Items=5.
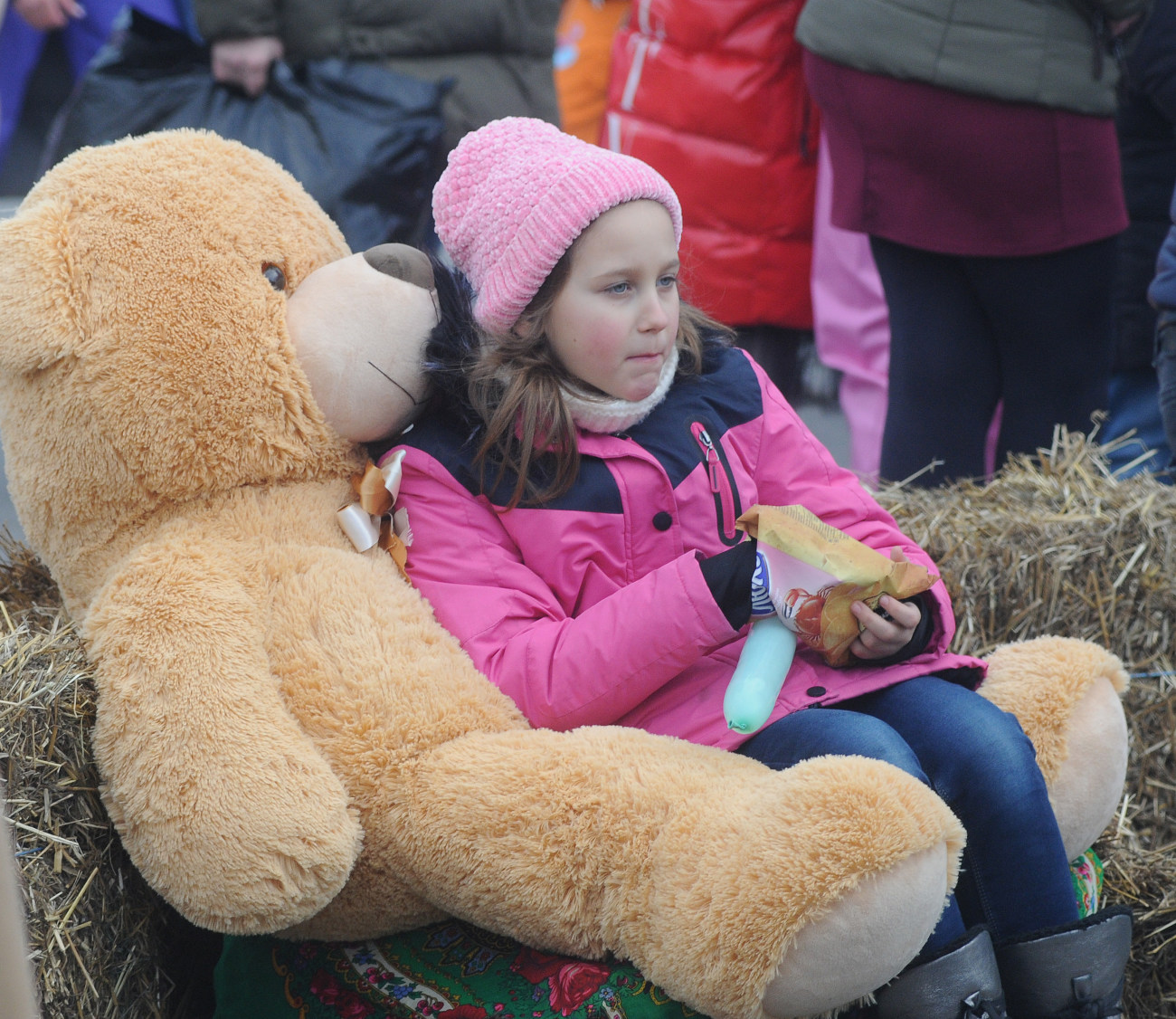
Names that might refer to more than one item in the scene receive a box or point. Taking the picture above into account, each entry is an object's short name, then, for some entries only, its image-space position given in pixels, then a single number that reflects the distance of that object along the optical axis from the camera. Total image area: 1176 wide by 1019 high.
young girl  3.58
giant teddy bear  3.40
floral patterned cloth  3.49
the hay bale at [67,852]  3.48
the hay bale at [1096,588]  3.97
